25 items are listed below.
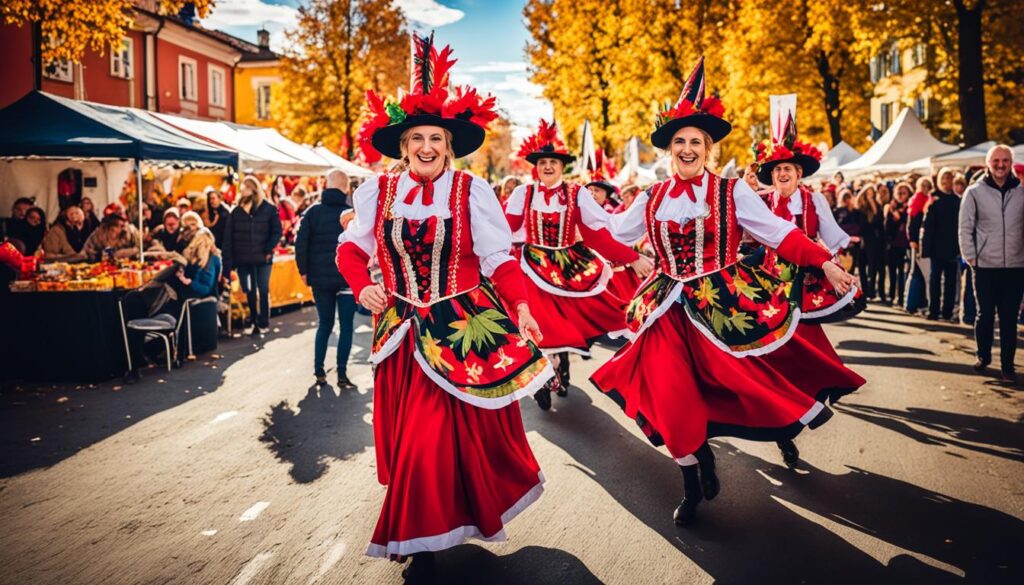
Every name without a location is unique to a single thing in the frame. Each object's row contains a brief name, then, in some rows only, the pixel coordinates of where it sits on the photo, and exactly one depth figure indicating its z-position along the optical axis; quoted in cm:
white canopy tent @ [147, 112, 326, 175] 1480
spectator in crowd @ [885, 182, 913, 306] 1444
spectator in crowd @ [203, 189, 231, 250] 1319
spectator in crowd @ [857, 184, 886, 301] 1504
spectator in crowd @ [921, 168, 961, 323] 1168
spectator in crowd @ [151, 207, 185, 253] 1220
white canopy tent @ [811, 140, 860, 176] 2478
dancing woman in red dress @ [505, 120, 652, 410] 738
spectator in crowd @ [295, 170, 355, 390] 853
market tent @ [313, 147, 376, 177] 2207
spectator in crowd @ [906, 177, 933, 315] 1302
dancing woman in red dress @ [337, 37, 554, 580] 367
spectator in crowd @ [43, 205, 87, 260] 1191
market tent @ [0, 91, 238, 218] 1070
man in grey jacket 830
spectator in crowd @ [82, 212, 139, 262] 1145
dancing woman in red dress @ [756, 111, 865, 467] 543
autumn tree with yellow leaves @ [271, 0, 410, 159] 3450
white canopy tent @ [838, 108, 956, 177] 2164
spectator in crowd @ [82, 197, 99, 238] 1273
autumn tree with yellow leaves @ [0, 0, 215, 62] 1357
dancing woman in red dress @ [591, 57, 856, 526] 458
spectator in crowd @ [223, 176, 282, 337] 1183
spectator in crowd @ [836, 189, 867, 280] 1466
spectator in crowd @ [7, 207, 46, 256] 1259
